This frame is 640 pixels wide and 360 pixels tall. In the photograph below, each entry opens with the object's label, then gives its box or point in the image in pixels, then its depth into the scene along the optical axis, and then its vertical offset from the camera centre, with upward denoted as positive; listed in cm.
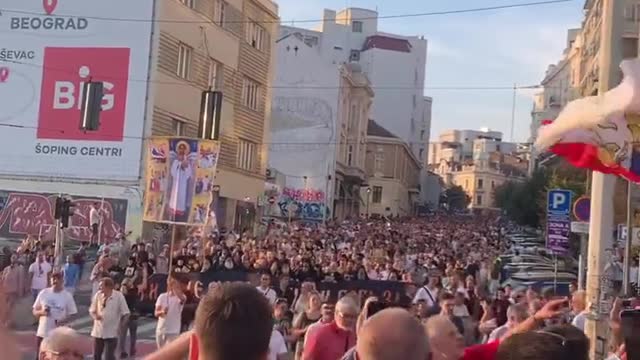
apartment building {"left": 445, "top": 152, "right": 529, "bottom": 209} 17725 +1234
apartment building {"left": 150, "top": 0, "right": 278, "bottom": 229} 3950 +634
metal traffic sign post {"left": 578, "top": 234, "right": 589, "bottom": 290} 1709 -24
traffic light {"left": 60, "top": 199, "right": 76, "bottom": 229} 2617 +7
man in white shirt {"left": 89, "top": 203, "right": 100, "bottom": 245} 3594 -25
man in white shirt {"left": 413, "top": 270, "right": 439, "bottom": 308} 1498 -81
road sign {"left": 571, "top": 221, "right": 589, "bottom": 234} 1634 +43
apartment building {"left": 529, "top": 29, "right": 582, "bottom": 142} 9131 +1786
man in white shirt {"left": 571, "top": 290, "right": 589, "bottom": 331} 1113 -63
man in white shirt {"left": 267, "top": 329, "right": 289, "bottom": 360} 962 -111
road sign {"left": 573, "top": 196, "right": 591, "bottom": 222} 1672 +74
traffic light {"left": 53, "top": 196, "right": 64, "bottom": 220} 2600 +15
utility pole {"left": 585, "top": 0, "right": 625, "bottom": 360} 1037 +37
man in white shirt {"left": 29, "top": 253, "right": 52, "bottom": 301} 2084 -129
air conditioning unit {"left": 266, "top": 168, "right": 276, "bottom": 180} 6590 +370
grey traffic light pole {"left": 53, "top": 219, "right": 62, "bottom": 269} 2277 -86
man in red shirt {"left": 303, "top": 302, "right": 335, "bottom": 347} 885 -75
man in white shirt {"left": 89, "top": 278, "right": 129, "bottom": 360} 1396 -135
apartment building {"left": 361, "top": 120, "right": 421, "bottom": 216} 10406 +714
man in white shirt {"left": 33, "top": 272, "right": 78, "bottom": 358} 1373 -125
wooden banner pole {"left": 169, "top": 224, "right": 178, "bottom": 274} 1831 -44
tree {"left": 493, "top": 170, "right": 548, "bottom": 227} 6105 +318
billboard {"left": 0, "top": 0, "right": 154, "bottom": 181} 3812 +485
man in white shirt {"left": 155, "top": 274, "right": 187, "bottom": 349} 1430 -131
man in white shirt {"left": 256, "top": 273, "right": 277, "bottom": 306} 1622 -92
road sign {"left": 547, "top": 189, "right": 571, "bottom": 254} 1802 +58
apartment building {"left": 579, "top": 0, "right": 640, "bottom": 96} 6569 +1500
